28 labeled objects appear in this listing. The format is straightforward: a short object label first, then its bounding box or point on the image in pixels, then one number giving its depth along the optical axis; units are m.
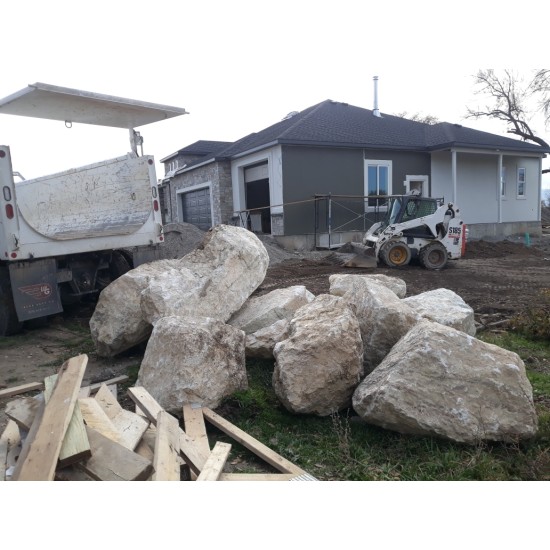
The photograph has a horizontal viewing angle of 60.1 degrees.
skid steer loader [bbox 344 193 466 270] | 12.59
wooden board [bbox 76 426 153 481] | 2.61
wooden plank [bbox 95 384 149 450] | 3.21
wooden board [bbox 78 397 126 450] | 3.08
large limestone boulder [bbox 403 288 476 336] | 4.77
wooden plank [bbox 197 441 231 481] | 2.88
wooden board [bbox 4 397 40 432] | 3.19
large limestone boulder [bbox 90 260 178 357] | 5.47
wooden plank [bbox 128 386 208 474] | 3.10
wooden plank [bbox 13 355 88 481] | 2.53
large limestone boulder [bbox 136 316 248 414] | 3.96
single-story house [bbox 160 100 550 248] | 16.56
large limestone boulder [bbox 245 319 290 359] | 4.90
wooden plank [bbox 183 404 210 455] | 3.39
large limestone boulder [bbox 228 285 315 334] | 5.51
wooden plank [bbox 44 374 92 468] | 2.60
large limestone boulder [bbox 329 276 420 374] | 4.36
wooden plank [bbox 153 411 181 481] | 2.75
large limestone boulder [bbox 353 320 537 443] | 3.25
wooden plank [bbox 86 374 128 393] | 4.47
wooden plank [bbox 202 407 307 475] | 3.14
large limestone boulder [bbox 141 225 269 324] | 5.12
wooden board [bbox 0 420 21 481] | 2.89
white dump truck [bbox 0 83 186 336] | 6.36
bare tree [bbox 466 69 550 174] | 33.84
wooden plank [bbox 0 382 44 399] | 4.73
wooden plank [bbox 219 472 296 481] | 2.97
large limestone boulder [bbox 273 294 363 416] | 3.78
